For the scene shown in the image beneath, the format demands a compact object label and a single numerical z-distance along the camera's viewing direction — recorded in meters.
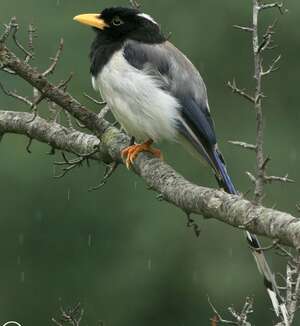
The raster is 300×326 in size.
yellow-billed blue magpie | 14.32
